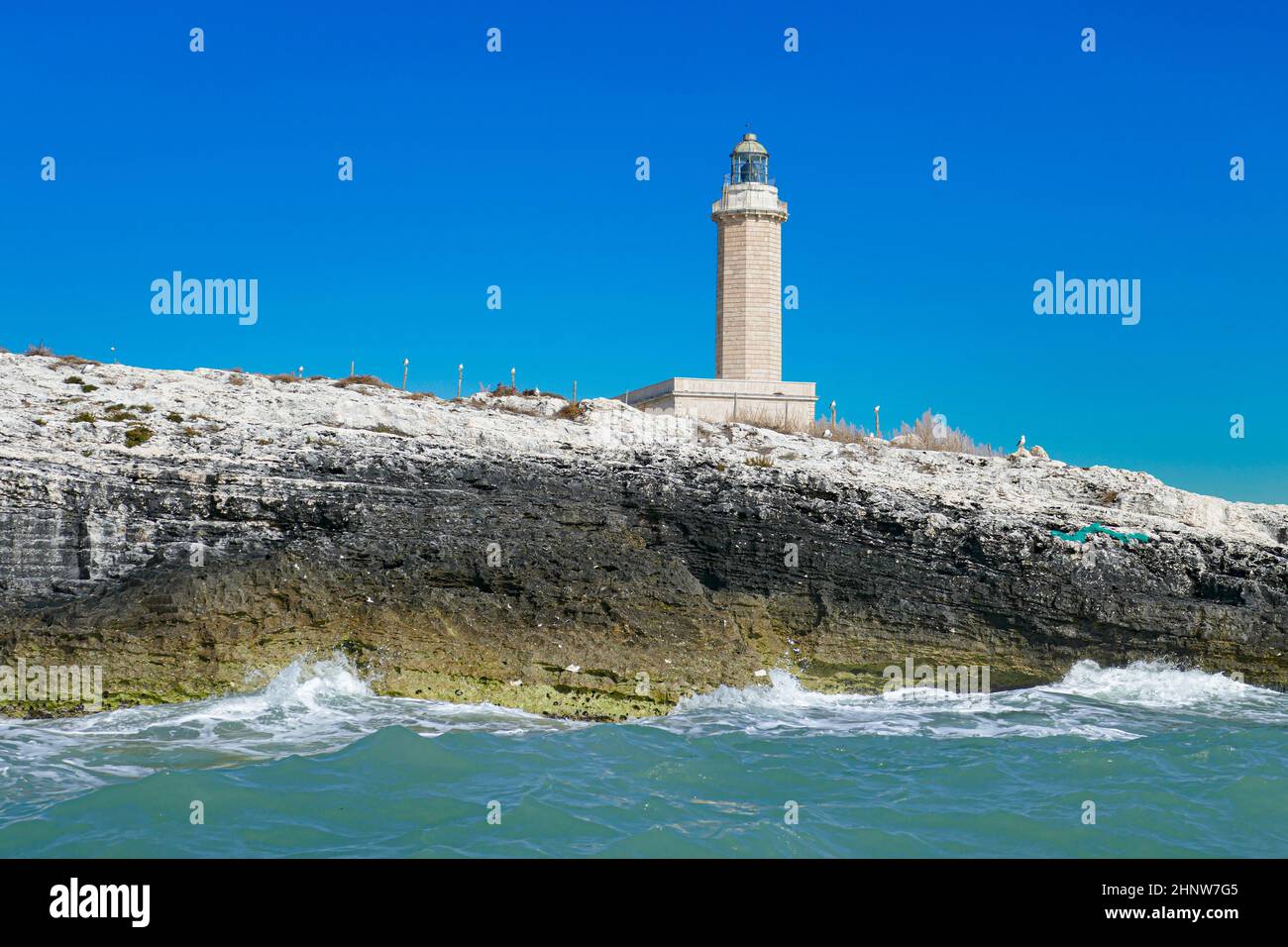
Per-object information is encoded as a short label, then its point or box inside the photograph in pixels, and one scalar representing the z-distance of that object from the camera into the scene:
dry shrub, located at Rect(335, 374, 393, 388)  20.67
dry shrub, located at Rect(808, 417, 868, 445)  23.02
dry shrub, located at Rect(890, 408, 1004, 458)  26.00
